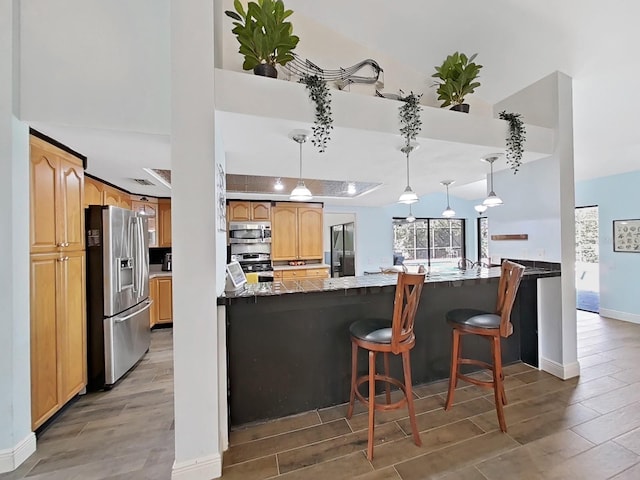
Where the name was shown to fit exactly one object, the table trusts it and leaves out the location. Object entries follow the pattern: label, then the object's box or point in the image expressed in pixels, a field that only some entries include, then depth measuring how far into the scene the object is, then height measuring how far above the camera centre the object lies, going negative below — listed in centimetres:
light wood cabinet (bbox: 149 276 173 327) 446 -88
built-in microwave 550 +19
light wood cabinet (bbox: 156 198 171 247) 493 +37
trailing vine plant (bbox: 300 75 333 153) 199 +99
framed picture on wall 444 -1
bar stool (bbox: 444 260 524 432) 209 -66
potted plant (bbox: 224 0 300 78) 186 +138
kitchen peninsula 214 -78
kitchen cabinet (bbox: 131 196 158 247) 461 +55
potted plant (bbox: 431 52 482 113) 261 +145
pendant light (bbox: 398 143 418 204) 247 +44
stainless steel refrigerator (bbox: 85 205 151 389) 271 -49
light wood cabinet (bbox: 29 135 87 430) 202 -26
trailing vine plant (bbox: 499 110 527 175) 262 +93
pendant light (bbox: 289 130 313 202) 220 +46
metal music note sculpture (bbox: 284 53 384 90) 281 +171
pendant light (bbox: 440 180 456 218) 402 +79
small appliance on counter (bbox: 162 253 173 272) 485 -34
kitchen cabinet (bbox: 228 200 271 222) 552 +60
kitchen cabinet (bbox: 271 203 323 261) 579 +19
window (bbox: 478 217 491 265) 771 -1
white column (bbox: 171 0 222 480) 163 -2
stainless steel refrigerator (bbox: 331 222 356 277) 709 -28
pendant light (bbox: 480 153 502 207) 281 +45
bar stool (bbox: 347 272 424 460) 176 -65
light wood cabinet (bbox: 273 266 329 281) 566 -65
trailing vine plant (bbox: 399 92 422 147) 224 +95
